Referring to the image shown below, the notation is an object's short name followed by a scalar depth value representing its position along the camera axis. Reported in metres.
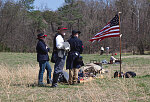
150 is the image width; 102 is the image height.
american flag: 10.89
